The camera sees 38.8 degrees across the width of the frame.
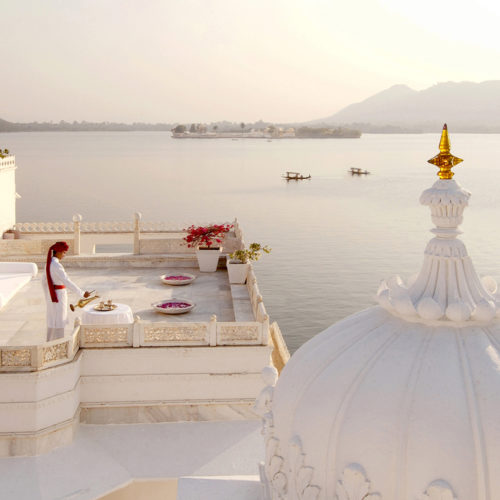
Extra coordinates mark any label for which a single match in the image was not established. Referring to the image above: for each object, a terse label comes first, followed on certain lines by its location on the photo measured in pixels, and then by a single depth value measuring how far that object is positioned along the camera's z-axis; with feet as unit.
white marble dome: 16.88
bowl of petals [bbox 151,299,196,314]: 48.24
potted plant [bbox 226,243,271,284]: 55.72
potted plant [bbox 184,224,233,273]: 62.85
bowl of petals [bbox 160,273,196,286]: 57.21
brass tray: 43.76
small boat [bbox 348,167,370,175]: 326.44
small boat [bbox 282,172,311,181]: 299.05
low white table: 42.93
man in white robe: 37.42
